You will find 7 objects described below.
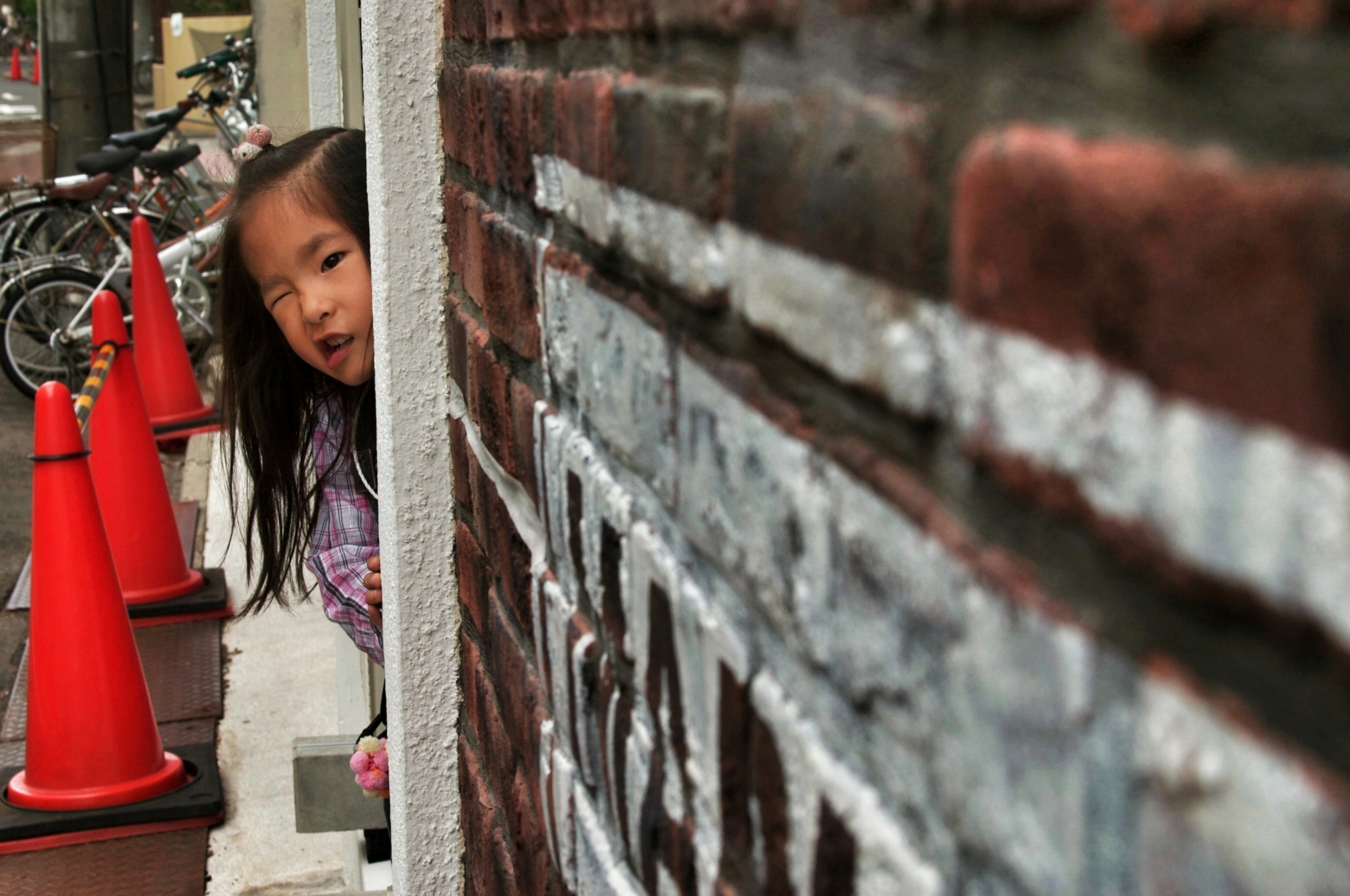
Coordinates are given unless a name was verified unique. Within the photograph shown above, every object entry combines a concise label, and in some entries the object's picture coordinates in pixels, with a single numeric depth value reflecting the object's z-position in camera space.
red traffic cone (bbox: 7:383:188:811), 3.82
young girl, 2.65
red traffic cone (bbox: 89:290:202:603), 5.30
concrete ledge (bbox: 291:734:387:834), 2.95
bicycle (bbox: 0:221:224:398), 8.16
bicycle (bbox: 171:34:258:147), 12.16
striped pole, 4.27
